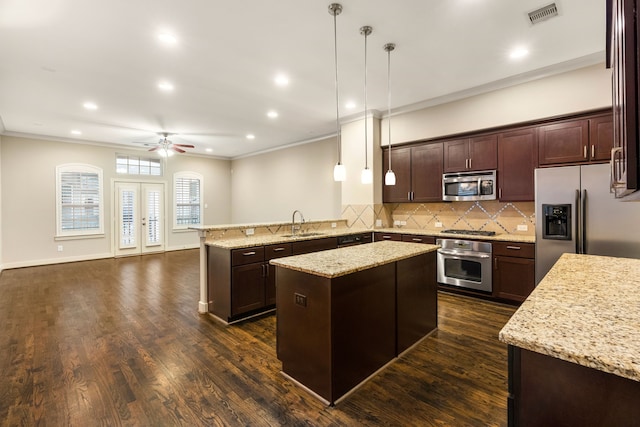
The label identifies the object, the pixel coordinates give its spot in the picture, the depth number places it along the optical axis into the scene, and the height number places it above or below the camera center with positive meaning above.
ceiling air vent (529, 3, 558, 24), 2.53 +1.72
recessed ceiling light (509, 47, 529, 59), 3.23 +1.74
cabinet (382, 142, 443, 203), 4.84 +0.64
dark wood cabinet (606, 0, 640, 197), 0.79 +0.33
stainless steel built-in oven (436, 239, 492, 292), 3.99 -0.73
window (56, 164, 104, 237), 6.99 +0.34
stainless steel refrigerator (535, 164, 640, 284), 2.98 -0.06
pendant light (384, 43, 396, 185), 3.11 +1.73
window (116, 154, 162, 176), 7.88 +1.33
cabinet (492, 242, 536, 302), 3.66 -0.74
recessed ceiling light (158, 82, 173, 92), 4.05 +1.76
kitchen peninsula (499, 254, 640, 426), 0.81 -0.42
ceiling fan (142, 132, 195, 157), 6.31 +1.47
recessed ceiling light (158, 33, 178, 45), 2.91 +1.73
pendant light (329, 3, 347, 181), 2.51 +1.72
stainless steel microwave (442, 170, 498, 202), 4.26 +0.38
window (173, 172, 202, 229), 8.88 +0.44
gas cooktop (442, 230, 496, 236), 4.26 -0.30
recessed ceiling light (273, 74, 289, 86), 3.88 +1.77
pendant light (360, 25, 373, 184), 2.84 +1.73
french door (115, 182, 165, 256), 7.79 -0.11
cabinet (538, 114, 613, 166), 3.44 +0.84
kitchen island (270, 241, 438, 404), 2.02 -0.76
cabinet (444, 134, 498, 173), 4.27 +0.86
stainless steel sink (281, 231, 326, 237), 4.41 -0.32
